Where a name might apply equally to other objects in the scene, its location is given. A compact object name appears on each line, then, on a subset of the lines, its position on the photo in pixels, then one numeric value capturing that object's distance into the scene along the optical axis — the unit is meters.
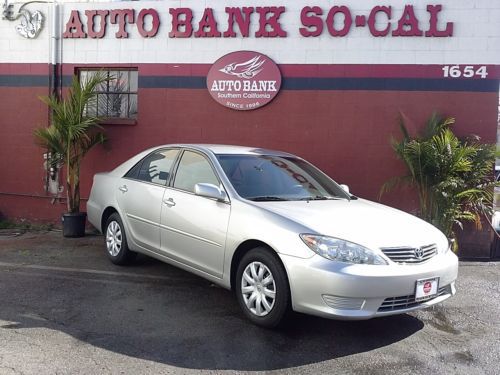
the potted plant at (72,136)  8.16
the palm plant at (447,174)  7.07
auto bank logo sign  8.30
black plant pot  8.22
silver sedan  3.99
